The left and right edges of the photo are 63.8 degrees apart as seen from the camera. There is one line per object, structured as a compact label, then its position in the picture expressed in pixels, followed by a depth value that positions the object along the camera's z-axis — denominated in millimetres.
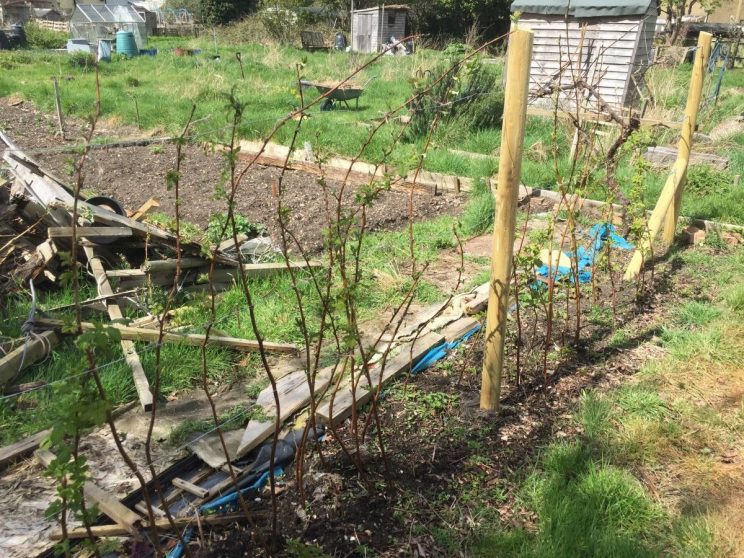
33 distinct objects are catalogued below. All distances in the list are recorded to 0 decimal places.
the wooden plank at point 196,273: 5035
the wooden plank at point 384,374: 3393
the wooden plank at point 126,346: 3699
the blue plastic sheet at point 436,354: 3996
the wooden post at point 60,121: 11798
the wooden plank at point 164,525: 2580
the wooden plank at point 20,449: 3208
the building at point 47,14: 50406
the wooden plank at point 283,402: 3238
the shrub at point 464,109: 10695
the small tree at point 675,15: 25878
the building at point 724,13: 38562
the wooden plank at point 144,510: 2762
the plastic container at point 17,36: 31594
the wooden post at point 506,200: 2746
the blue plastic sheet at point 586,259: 5270
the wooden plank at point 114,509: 2576
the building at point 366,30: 30906
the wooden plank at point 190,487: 2867
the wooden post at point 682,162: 5293
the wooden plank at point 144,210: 6398
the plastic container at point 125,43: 26938
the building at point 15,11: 45938
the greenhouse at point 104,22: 32562
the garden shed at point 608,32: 13359
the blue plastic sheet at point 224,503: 2568
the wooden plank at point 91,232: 4844
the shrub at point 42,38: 33656
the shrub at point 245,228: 6547
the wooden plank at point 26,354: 3830
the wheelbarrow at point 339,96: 13765
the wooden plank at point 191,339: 4133
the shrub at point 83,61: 20202
